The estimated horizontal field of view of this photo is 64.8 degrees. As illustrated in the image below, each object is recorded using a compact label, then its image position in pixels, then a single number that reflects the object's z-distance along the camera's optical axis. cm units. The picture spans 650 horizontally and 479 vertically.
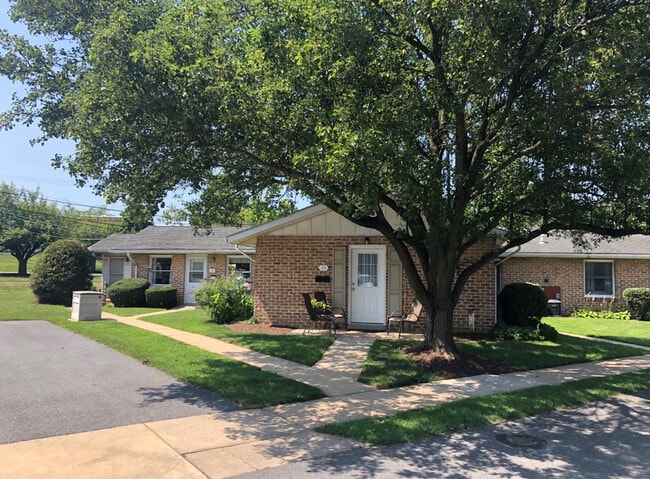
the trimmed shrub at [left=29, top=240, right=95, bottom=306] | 2139
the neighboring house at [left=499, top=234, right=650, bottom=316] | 2052
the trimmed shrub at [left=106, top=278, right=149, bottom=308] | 2183
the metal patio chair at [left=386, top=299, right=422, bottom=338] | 1255
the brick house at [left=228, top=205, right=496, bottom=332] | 1382
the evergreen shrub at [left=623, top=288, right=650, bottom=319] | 1958
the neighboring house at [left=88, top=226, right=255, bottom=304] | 2264
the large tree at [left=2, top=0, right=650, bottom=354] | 701
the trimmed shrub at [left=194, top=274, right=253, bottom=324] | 1536
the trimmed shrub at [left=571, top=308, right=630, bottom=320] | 2005
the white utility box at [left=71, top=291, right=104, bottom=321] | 1593
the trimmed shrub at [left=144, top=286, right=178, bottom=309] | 2147
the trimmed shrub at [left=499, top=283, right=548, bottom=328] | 1392
